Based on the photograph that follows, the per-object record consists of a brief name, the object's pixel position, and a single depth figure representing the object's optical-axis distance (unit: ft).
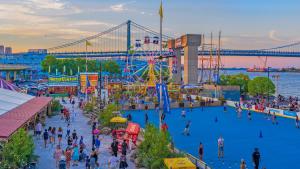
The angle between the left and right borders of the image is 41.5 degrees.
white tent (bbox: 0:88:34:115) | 80.63
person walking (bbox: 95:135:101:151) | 72.28
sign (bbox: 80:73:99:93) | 184.96
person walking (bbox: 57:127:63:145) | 79.36
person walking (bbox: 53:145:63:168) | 61.34
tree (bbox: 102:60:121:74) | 431.27
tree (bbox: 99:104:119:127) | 97.16
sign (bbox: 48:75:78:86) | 210.38
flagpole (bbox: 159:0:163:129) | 67.26
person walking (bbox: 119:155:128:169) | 57.72
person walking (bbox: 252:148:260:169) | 60.52
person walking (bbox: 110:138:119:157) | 68.03
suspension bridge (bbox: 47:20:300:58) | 516.32
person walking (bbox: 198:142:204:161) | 66.35
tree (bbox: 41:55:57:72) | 414.62
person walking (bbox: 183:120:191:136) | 94.60
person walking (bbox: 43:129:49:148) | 76.20
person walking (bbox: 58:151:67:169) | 55.16
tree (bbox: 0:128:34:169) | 51.78
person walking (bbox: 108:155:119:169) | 60.64
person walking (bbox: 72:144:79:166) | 64.45
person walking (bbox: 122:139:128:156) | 64.69
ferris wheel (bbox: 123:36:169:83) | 197.31
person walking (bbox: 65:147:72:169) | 60.53
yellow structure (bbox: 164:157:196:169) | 50.07
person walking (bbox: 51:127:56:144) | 80.46
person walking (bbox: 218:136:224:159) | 69.67
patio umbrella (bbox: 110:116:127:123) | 92.02
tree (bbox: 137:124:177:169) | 56.13
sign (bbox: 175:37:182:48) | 299.66
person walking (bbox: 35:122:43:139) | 83.41
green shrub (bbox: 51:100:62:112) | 131.54
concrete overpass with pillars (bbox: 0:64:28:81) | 257.20
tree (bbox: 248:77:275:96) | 196.95
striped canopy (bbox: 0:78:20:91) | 126.21
